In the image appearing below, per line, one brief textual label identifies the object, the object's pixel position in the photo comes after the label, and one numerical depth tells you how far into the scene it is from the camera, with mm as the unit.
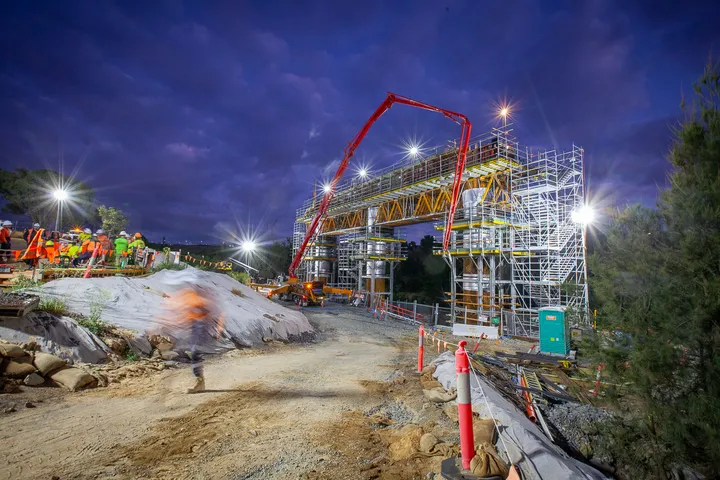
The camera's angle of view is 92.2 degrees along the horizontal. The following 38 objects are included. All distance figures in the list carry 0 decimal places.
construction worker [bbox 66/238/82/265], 13500
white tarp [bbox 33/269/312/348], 8672
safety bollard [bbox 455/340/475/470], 3076
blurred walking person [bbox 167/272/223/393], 9289
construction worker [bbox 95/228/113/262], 13484
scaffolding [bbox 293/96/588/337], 18891
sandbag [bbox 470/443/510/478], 2963
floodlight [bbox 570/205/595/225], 17359
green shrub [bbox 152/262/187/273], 14481
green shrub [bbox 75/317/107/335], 7480
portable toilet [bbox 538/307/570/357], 12547
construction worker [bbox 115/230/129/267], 13852
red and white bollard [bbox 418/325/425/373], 7977
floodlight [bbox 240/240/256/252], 50438
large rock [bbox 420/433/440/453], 3694
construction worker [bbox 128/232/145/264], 15422
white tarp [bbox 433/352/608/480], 3025
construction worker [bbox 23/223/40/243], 11098
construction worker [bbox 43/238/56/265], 11589
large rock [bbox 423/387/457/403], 5375
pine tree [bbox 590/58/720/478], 3795
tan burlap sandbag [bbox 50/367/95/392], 5664
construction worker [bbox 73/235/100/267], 13406
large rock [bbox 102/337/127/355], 7469
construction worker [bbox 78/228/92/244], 13644
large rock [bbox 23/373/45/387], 5407
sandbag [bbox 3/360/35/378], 5371
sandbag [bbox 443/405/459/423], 4614
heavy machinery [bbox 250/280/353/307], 26484
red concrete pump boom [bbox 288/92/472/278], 22328
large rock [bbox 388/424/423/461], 3693
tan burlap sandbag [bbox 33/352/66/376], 5710
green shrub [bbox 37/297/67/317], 7049
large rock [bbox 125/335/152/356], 7945
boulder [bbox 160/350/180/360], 8193
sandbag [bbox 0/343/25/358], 5443
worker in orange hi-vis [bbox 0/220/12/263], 11952
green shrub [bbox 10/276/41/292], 8265
